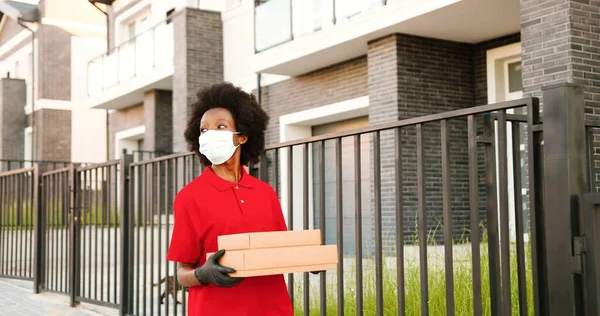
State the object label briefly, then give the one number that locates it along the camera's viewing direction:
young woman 2.93
